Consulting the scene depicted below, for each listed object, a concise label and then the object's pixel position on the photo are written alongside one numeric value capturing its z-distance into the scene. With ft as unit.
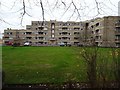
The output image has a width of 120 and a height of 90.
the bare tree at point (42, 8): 7.94
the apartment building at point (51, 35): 99.93
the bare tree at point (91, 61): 9.75
